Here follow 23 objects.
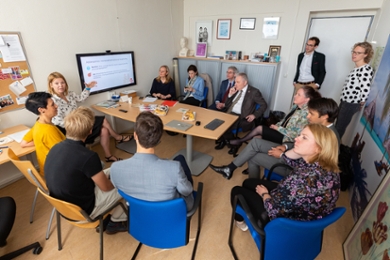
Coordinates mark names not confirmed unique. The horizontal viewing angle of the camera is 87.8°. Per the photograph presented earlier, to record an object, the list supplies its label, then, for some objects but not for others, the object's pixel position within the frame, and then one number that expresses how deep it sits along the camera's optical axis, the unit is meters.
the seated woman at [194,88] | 3.74
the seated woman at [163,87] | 3.78
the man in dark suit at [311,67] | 3.39
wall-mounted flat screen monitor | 2.96
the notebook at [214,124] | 2.36
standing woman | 2.62
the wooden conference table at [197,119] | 2.28
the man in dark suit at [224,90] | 3.48
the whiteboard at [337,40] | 3.39
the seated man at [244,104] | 3.10
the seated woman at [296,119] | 2.20
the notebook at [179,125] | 2.31
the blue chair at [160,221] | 1.17
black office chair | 1.39
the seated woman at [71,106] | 2.47
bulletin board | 2.22
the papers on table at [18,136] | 2.09
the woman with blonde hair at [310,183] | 1.19
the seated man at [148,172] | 1.21
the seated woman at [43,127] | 1.75
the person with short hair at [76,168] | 1.30
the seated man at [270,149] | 1.85
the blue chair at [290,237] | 1.05
